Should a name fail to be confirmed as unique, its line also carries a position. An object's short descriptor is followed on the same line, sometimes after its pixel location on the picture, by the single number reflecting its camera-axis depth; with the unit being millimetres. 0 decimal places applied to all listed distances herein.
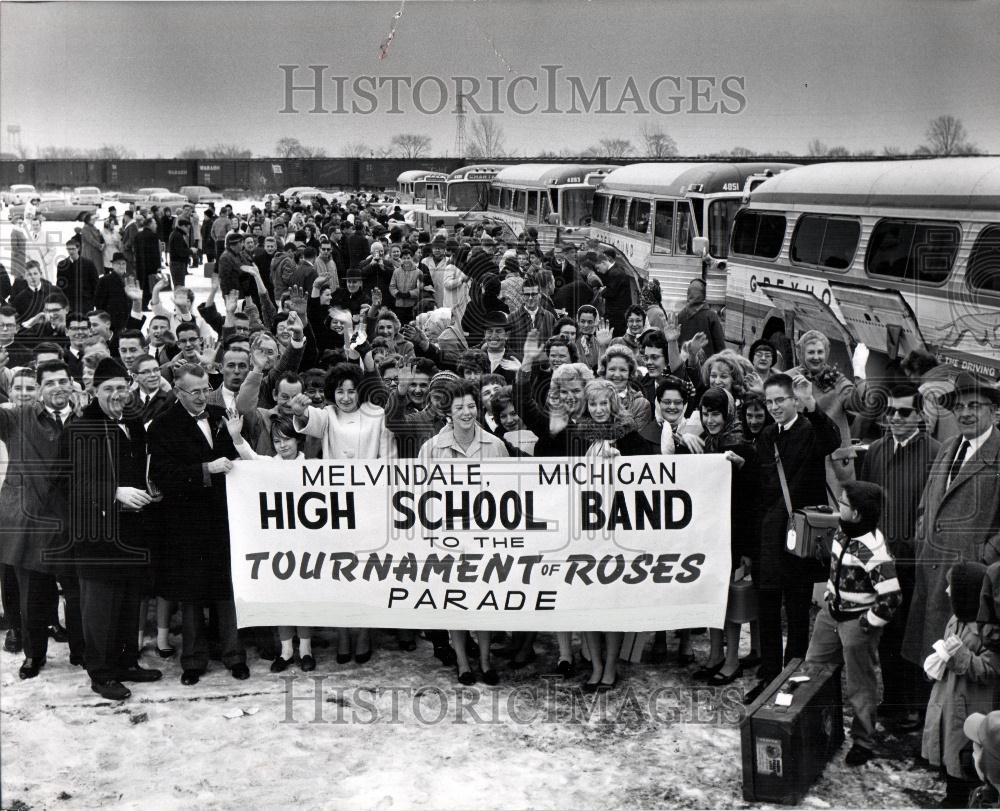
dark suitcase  5098
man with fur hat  6371
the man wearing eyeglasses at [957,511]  5445
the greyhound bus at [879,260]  9734
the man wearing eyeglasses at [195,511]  6426
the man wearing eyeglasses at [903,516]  5848
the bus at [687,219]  16969
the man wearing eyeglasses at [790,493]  6102
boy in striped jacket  5316
